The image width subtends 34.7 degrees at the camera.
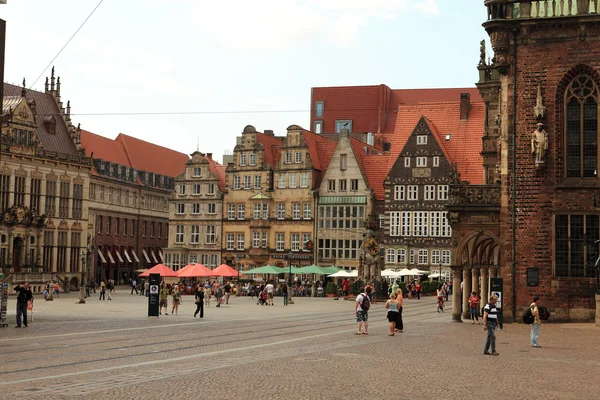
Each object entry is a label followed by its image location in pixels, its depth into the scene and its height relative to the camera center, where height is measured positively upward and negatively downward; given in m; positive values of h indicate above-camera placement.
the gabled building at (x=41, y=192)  76.50 +5.20
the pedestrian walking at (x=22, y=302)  31.73 -1.61
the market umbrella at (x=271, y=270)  67.12 -0.75
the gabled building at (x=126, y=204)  96.44 +5.53
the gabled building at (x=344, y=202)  82.94 +5.10
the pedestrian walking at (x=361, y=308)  29.58 -1.44
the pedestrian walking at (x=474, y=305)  37.86 -1.63
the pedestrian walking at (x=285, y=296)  56.59 -2.15
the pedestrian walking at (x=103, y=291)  62.57 -2.34
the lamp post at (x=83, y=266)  83.60 -0.99
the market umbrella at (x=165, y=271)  62.84 -0.95
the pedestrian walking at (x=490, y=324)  22.61 -1.41
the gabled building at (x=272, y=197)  85.38 +5.60
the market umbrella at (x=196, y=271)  61.21 -0.89
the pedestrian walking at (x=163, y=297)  44.41 -1.87
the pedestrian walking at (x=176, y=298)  43.81 -1.87
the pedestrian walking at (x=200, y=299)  40.16 -1.73
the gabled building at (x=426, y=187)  78.81 +6.26
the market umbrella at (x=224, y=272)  62.25 -0.90
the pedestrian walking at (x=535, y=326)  24.83 -1.59
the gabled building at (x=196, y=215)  89.94 +4.00
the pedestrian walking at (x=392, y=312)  29.57 -1.54
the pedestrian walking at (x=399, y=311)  31.13 -1.61
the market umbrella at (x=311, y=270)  67.19 -0.71
